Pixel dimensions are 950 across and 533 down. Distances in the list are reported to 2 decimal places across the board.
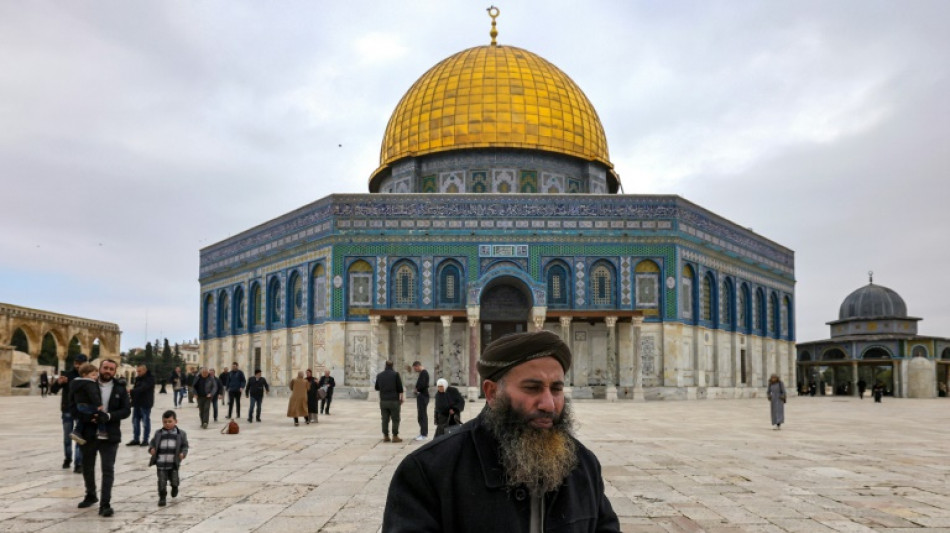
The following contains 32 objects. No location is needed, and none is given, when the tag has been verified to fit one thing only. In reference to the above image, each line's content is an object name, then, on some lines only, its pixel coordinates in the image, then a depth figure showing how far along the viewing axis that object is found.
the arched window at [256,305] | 38.60
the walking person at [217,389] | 18.06
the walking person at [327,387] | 22.25
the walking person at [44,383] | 37.66
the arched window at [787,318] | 43.03
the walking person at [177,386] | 26.91
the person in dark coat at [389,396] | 14.14
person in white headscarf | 12.09
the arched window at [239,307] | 40.12
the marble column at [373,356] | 31.89
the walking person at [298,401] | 18.12
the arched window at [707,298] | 35.34
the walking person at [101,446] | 7.88
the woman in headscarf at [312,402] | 19.14
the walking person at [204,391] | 17.17
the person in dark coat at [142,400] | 13.17
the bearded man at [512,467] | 2.51
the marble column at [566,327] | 31.33
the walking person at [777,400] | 17.15
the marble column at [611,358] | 32.03
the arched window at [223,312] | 41.50
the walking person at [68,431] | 10.34
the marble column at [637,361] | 31.78
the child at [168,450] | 8.10
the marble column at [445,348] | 31.25
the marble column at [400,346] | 31.52
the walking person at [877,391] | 34.84
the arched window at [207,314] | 43.16
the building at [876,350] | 46.09
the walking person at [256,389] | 18.80
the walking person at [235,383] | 18.64
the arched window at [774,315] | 41.84
